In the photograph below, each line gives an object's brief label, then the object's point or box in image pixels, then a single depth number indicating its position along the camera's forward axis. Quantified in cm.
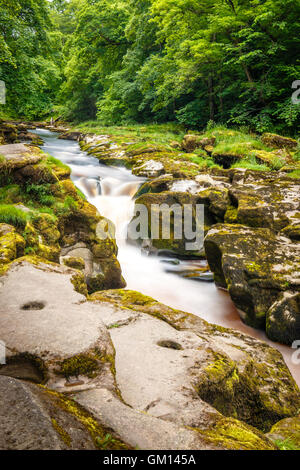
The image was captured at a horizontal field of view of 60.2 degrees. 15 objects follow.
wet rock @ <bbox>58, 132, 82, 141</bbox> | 2155
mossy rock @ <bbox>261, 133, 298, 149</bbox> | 1110
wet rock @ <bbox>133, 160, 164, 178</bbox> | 1116
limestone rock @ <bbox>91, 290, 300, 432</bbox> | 199
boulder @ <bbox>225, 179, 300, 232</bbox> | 607
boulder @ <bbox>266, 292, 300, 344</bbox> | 434
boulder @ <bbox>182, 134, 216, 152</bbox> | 1361
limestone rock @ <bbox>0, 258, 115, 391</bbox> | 188
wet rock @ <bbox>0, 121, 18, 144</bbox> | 1184
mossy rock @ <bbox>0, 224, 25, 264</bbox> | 369
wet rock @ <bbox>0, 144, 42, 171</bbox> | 549
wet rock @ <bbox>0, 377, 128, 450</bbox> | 104
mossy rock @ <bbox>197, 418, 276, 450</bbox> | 140
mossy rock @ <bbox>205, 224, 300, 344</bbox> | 461
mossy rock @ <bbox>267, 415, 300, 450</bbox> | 200
